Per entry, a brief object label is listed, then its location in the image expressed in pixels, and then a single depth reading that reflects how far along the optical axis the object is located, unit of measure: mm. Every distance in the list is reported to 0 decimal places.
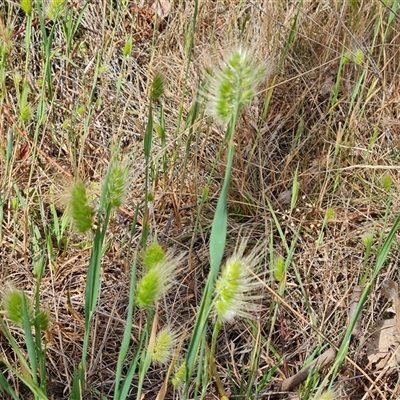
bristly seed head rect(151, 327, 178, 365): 741
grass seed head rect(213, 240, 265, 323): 659
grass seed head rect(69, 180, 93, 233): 650
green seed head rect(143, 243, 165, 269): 695
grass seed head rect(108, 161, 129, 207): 680
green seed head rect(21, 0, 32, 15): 1170
